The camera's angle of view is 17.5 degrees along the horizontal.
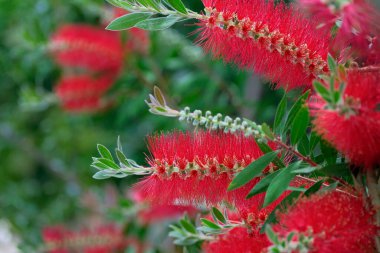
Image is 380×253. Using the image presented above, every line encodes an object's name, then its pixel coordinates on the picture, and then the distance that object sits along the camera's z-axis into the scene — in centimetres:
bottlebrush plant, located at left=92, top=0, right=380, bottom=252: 70
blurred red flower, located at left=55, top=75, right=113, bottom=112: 146
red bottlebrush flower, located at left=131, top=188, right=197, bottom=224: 110
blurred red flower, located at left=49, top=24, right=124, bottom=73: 135
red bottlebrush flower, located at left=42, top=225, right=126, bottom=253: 133
